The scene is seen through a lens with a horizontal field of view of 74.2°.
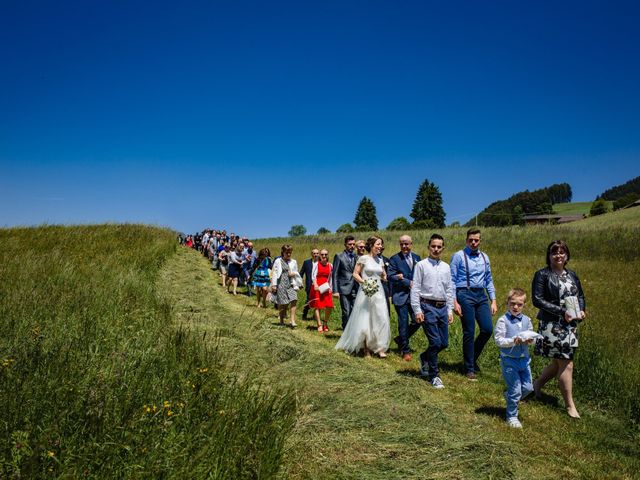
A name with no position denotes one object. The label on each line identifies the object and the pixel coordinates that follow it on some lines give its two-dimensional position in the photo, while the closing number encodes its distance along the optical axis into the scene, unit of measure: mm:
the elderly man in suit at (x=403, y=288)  7770
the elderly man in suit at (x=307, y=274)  11844
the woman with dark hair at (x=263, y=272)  12922
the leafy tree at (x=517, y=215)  104138
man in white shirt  6160
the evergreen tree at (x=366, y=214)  113625
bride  7602
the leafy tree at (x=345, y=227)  105025
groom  9336
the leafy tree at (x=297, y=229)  151900
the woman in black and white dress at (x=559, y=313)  5129
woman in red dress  10328
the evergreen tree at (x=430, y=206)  95875
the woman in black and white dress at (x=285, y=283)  10328
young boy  4723
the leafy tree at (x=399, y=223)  100688
